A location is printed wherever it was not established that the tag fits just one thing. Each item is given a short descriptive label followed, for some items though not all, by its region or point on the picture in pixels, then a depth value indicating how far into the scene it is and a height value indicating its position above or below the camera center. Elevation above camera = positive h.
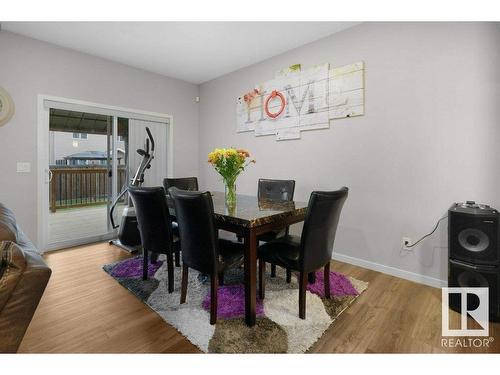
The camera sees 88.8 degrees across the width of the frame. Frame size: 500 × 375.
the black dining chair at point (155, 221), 2.05 -0.31
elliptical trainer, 3.10 -0.58
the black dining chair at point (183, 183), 3.22 +0.01
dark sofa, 0.84 -0.36
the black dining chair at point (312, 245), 1.65 -0.43
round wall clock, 2.82 +0.86
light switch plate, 2.98 +0.20
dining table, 1.65 -0.26
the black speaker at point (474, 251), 1.75 -0.47
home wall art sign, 2.77 +1.05
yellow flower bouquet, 2.18 +0.19
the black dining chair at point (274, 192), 2.50 -0.09
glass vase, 2.29 -0.07
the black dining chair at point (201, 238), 1.63 -0.36
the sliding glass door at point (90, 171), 3.21 +0.23
